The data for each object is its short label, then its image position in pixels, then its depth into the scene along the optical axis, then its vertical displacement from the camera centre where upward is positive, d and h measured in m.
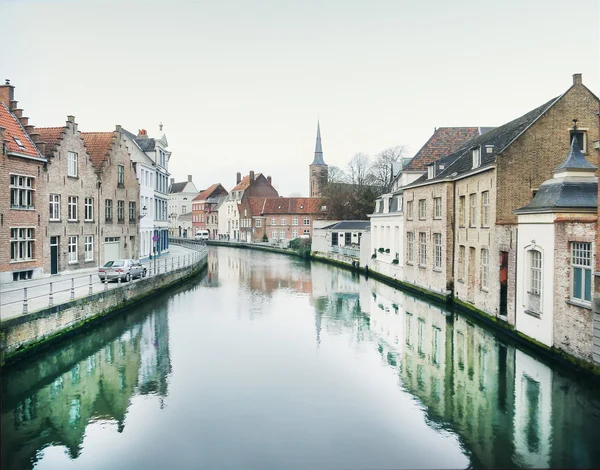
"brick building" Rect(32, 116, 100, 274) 22.39 +1.29
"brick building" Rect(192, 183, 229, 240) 84.78 +3.37
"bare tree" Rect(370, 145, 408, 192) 59.28 +7.66
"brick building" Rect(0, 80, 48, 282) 18.84 +1.21
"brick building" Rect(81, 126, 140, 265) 26.91 +1.90
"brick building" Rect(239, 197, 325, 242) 67.12 +1.73
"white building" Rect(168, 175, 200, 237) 95.75 +4.82
